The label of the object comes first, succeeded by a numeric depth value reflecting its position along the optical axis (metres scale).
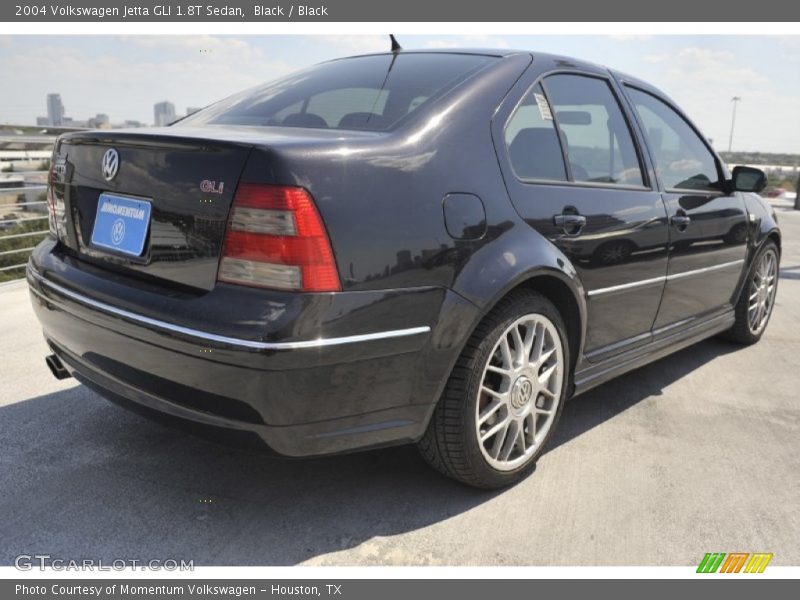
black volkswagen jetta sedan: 1.94
